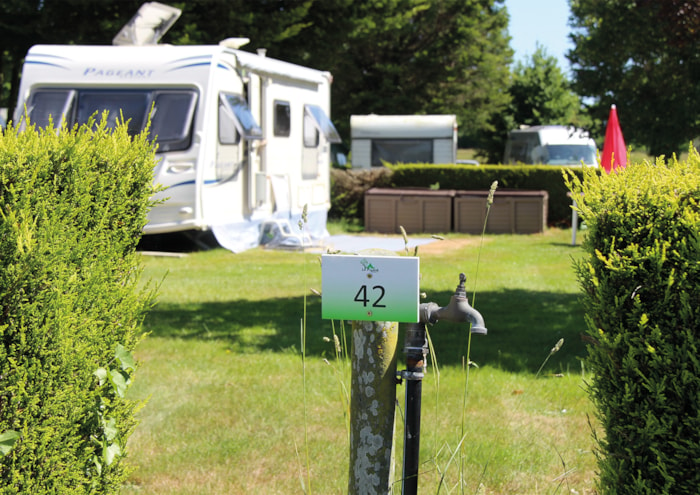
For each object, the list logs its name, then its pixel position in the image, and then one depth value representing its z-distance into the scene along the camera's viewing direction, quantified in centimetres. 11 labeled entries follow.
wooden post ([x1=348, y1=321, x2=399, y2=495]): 272
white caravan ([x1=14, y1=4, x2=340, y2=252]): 1133
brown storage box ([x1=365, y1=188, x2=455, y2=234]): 1611
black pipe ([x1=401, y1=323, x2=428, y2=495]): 269
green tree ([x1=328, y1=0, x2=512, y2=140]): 2825
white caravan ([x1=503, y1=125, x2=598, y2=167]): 1984
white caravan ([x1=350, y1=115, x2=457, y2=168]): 1972
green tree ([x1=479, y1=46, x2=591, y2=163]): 3253
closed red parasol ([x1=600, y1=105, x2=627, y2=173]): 841
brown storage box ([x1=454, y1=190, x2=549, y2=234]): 1564
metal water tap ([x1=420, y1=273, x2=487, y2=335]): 275
